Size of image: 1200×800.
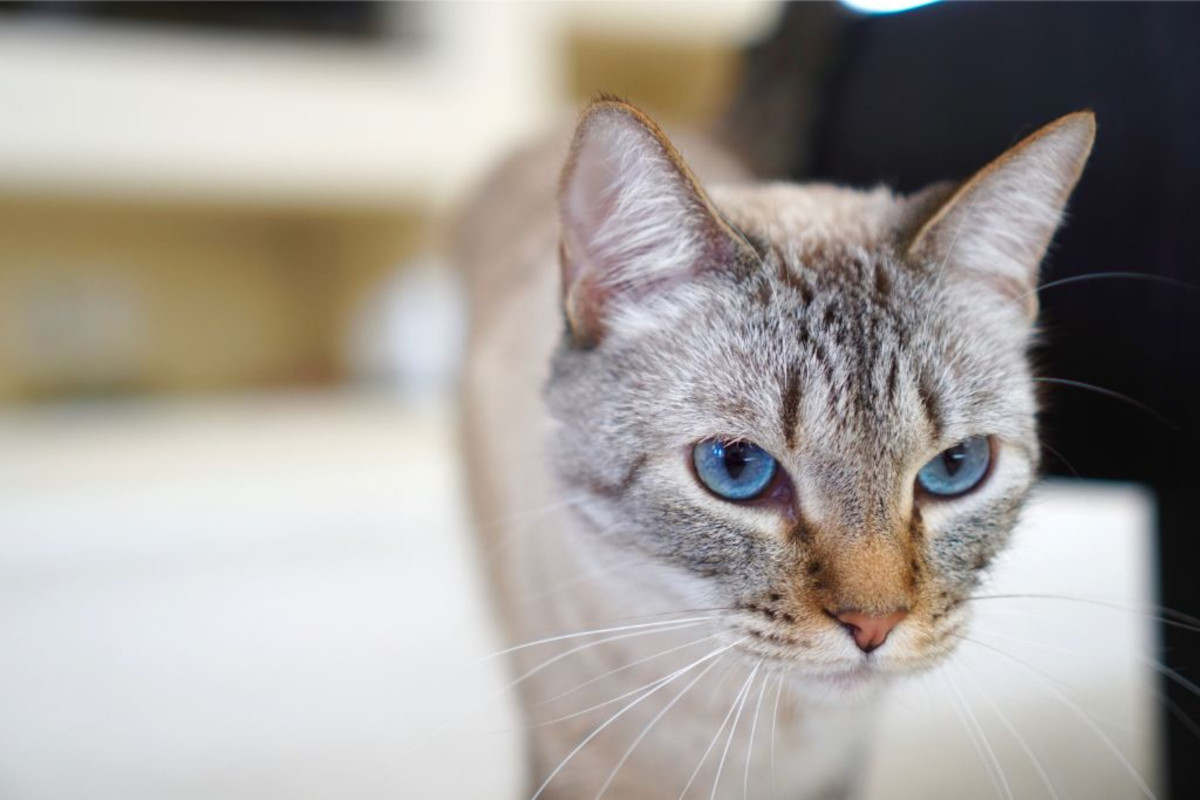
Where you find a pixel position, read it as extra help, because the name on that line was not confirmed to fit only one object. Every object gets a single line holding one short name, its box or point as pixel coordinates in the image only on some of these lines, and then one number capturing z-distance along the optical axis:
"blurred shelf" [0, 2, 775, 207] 0.86
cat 0.29
